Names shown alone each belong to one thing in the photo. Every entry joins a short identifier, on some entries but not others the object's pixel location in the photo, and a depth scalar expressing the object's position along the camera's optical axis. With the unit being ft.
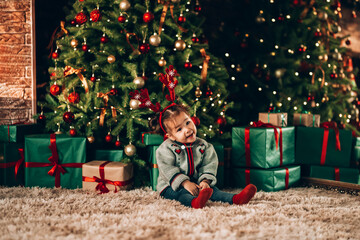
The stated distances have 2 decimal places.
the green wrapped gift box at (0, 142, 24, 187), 9.95
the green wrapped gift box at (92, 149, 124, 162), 10.12
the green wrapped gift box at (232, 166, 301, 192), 9.75
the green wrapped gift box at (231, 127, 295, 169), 9.78
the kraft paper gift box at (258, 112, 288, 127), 10.52
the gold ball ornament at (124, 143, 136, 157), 9.75
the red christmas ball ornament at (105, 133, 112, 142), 9.95
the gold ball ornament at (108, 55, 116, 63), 9.98
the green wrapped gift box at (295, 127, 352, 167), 10.60
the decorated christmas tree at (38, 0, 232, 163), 10.06
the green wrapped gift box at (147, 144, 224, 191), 9.64
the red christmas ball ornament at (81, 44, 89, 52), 10.12
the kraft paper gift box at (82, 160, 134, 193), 9.25
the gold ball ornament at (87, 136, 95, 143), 9.89
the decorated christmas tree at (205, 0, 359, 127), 13.88
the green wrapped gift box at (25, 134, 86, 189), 9.72
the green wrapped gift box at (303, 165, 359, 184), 10.56
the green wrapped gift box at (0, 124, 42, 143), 9.94
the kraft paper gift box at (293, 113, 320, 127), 11.12
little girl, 8.37
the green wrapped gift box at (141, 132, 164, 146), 9.69
